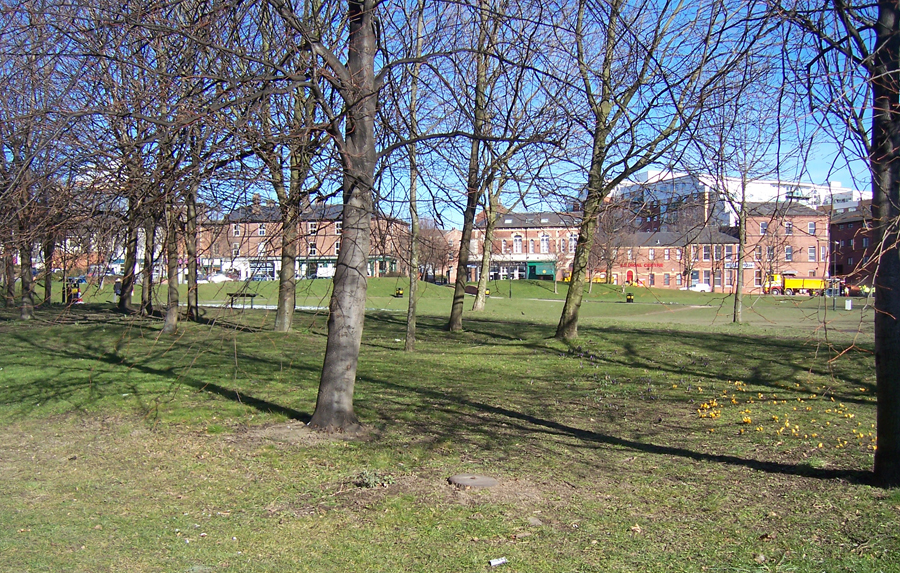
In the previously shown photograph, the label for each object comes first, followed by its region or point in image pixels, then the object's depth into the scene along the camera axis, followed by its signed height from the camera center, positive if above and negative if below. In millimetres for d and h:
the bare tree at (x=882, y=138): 5523 +1180
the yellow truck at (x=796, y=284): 61194 -556
